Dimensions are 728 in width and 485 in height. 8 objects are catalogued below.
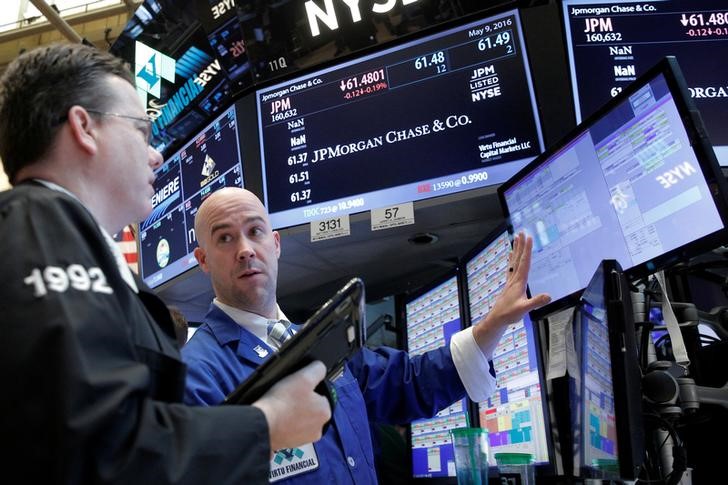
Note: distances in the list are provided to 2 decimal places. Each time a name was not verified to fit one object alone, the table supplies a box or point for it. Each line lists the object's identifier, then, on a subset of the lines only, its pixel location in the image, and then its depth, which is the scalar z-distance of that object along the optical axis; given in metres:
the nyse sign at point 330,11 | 2.86
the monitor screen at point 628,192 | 1.39
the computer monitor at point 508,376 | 2.02
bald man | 1.68
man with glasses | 0.74
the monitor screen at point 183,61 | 3.39
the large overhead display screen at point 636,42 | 2.24
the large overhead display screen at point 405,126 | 2.46
